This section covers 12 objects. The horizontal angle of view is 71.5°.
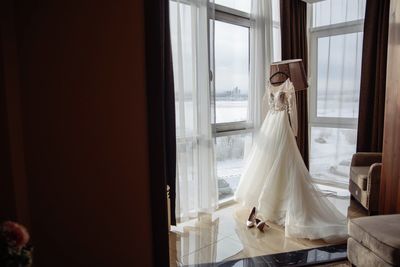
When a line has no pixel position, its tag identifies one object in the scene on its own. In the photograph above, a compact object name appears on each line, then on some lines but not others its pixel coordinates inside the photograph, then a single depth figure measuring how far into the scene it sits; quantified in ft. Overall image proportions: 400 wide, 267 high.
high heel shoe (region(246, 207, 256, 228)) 9.00
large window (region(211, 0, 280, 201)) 10.52
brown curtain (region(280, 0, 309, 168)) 12.40
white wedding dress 8.23
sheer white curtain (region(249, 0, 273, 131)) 11.27
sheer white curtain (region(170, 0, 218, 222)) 8.86
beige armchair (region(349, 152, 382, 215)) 8.82
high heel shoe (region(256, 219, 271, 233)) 8.66
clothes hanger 9.64
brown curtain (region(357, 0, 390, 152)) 11.10
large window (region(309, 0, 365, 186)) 12.33
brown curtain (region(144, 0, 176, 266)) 4.30
